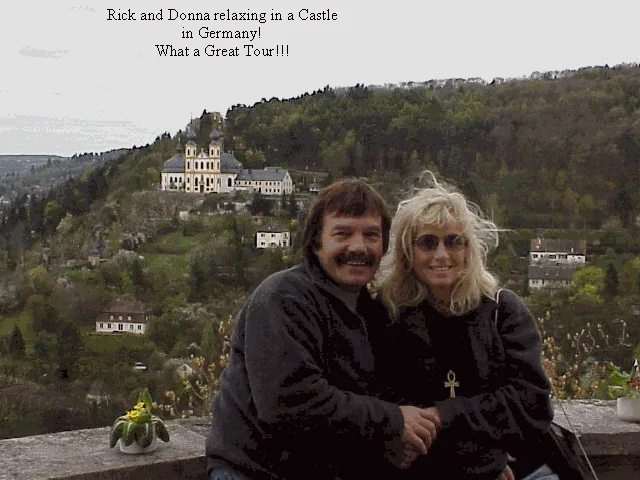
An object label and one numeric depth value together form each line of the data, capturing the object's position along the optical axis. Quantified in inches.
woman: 59.7
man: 52.9
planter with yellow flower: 67.6
